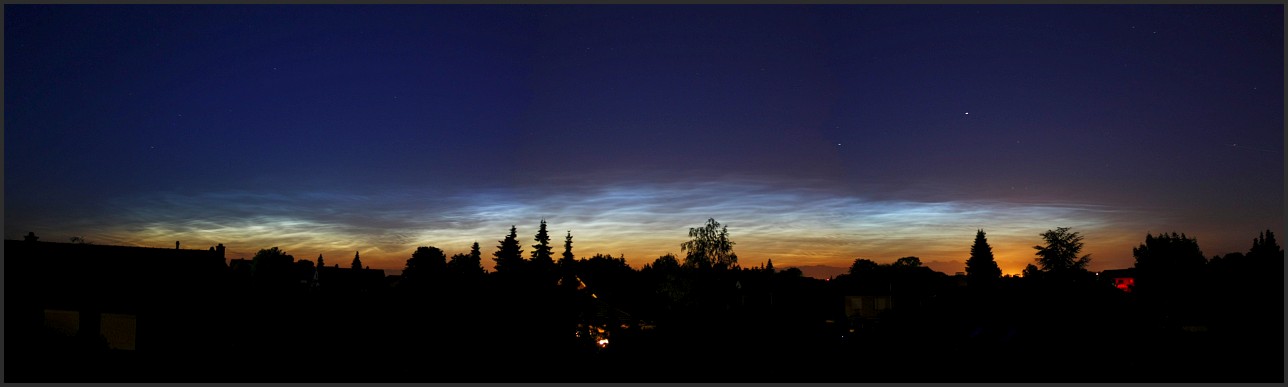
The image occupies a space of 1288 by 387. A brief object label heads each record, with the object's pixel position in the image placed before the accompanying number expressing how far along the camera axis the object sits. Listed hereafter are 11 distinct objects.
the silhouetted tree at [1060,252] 77.00
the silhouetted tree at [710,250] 58.38
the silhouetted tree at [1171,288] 35.06
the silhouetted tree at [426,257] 79.63
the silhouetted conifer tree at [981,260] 98.69
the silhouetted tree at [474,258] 92.06
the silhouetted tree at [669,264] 60.63
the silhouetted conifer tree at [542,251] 61.00
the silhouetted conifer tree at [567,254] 70.69
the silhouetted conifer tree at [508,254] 62.94
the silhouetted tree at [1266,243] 89.11
